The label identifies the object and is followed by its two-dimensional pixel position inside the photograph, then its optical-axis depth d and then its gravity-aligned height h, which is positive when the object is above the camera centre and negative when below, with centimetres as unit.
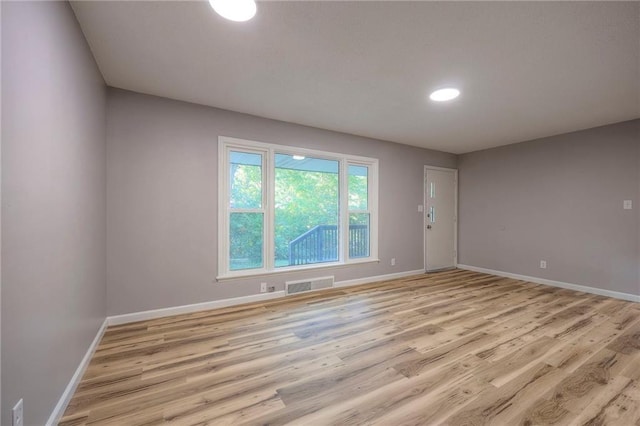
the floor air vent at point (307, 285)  363 -99
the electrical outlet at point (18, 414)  106 -81
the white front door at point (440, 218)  513 -8
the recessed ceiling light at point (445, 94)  268 +122
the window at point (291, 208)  332 +7
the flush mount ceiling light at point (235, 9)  159 +123
